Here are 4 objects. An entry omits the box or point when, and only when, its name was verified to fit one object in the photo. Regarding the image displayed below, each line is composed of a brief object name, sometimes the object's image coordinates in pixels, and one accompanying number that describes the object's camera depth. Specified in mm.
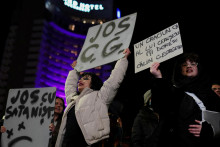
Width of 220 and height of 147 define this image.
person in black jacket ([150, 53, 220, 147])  1843
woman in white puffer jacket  2287
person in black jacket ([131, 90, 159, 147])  2963
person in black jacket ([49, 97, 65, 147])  3083
